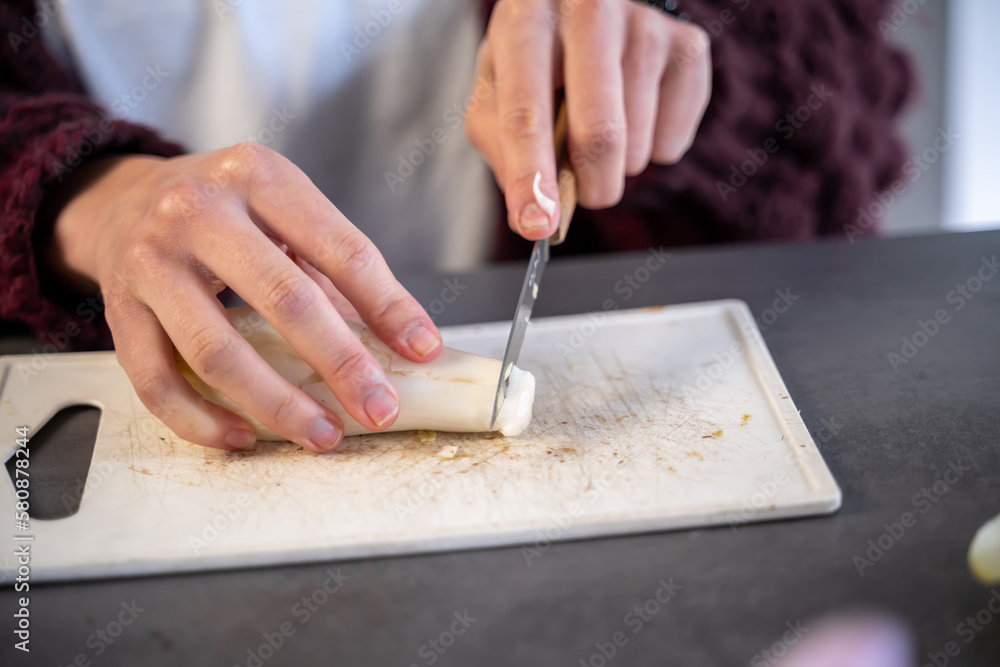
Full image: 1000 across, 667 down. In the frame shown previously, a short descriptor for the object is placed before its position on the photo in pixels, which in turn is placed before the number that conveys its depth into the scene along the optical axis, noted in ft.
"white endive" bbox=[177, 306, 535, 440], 1.86
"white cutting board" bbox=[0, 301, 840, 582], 1.71
